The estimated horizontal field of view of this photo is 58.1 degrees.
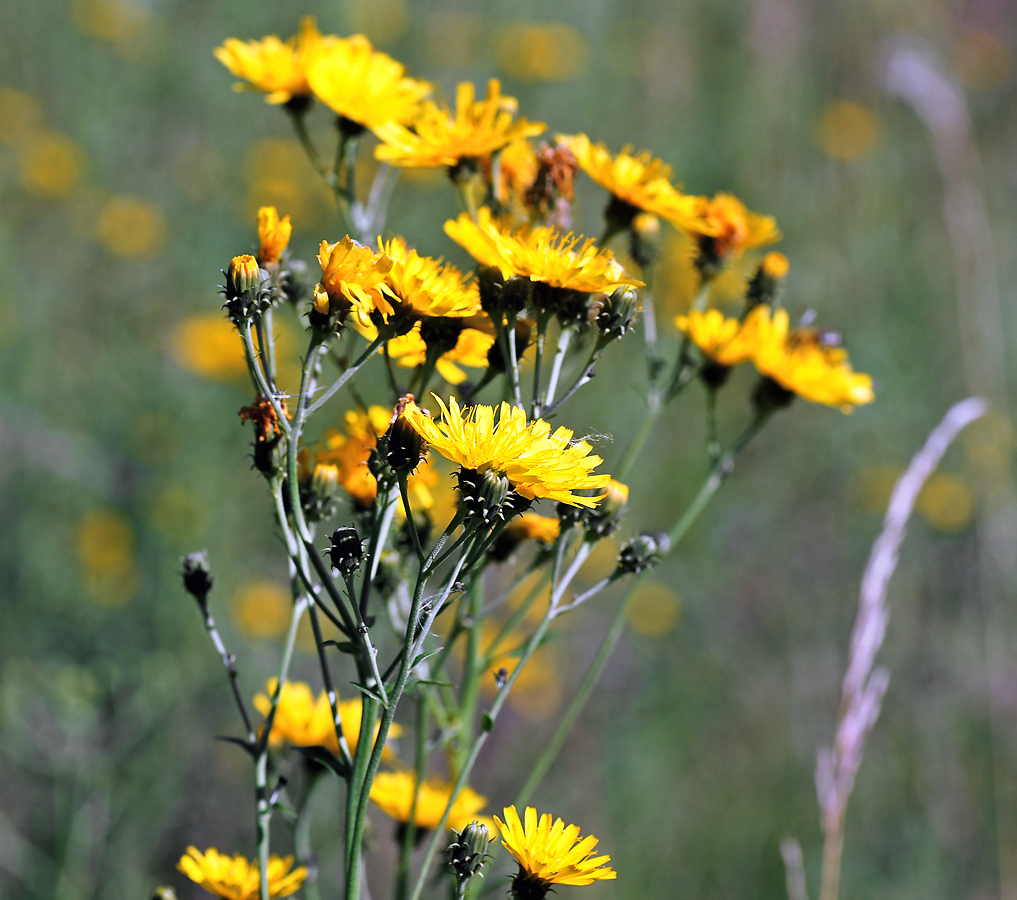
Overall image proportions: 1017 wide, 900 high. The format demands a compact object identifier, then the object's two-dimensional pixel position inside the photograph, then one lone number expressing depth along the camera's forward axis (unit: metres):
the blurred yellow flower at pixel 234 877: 1.63
